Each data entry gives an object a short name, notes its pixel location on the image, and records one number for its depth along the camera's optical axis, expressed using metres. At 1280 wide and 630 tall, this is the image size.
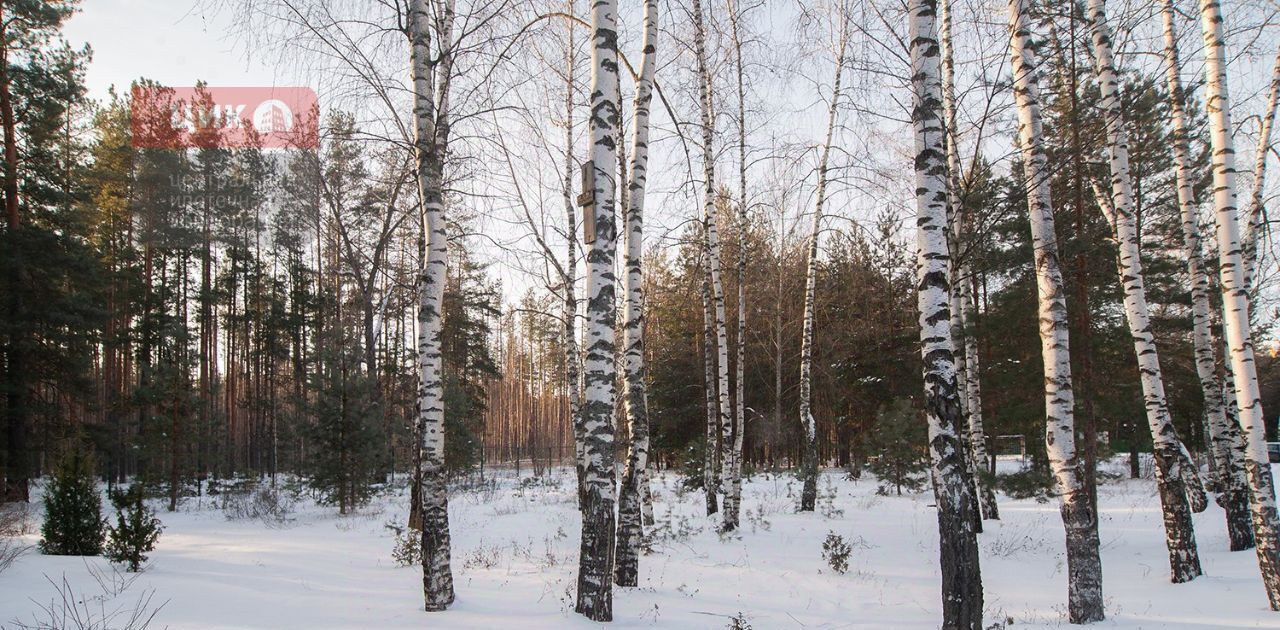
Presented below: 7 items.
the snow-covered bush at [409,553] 8.72
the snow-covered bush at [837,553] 8.57
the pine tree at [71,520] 9.22
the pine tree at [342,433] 16.62
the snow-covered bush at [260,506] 16.20
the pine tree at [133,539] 8.09
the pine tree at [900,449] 18.80
